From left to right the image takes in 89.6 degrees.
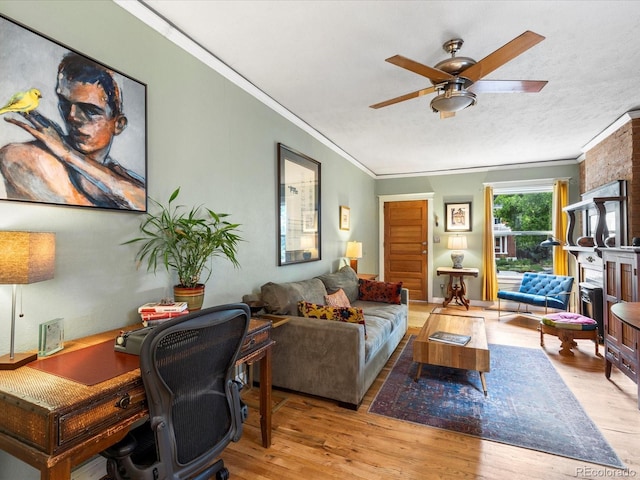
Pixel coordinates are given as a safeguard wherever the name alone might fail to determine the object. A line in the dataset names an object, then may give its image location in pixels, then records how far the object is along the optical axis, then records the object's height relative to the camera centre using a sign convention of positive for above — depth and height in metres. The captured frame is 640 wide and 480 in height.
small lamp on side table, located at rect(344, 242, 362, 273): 4.92 -0.12
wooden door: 6.54 -0.06
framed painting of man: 1.36 +0.56
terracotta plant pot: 1.93 -0.32
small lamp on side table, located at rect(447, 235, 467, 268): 5.99 -0.07
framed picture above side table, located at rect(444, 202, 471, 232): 6.22 +0.49
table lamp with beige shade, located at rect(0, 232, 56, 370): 1.16 -0.08
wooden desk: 0.91 -0.53
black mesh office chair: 1.11 -0.61
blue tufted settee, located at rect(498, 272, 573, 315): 4.65 -0.77
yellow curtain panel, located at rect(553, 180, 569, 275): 5.43 +0.32
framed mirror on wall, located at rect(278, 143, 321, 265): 3.34 +0.40
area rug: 2.06 -1.27
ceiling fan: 2.01 +1.09
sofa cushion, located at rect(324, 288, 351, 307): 3.38 -0.61
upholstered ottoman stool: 3.40 -0.93
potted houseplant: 1.95 -0.02
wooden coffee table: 2.63 -0.93
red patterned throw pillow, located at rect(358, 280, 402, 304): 4.20 -0.65
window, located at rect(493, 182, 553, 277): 5.87 +0.26
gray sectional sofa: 2.44 -0.88
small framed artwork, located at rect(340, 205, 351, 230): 5.02 +0.40
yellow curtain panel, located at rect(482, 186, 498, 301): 5.96 -0.27
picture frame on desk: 1.30 -0.39
